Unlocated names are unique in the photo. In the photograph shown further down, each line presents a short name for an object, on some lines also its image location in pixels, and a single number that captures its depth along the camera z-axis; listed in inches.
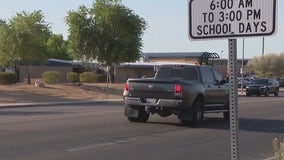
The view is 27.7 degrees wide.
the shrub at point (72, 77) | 2250.4
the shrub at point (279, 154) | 242.5
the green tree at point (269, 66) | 3695.6
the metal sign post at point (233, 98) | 171.8
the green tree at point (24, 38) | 1926.7
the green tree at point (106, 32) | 2102.6
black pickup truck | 705.0
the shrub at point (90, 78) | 2228.1
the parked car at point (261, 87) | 1973.4
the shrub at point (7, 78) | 1870.1
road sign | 170.6
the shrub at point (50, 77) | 1936.1
